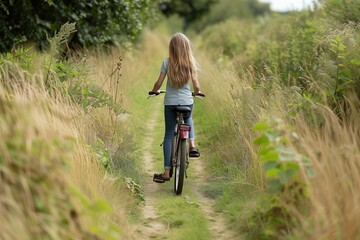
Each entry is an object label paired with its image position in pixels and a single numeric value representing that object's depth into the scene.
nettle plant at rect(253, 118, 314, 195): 9.51
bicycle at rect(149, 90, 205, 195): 14.30
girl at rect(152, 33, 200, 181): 14.73
